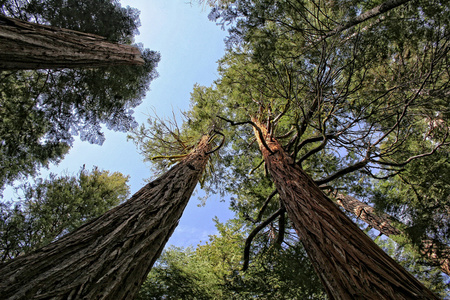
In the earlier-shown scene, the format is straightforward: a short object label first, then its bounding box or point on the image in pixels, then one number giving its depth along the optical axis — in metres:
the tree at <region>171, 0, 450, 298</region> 3.00
